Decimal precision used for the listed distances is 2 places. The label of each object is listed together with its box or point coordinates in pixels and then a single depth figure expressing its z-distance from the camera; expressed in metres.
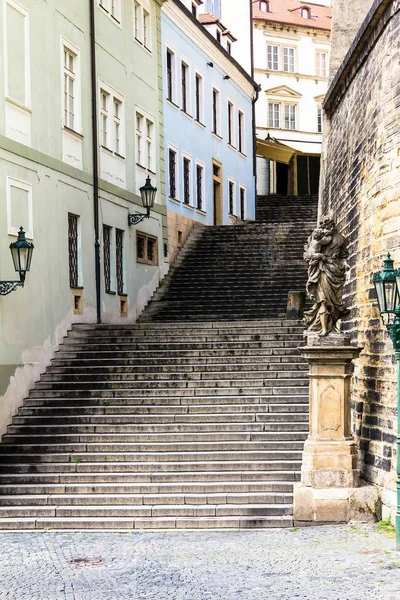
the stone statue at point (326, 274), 13.98
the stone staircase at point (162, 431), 14.28
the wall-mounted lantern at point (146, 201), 23.83
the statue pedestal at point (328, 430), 13.52
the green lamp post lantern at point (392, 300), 11.40
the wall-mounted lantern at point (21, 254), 16.06
